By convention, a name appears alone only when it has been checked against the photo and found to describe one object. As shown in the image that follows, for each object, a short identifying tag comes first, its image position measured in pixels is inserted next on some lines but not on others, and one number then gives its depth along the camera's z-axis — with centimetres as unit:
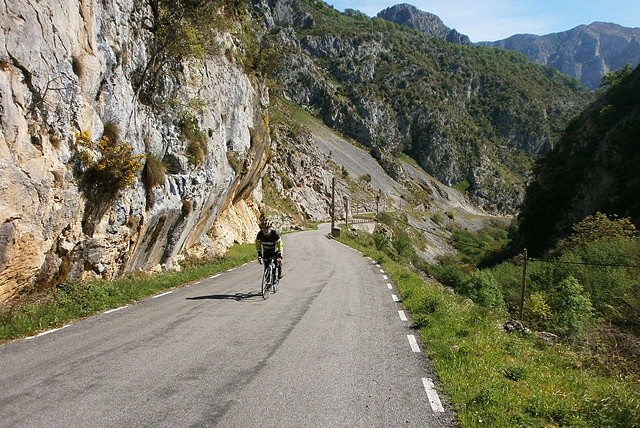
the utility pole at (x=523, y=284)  1426
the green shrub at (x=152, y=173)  1375
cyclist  1266
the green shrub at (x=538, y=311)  1649
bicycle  1207
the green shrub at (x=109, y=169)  1080
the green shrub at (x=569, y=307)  1533
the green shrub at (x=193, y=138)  1648
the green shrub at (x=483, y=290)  2302
